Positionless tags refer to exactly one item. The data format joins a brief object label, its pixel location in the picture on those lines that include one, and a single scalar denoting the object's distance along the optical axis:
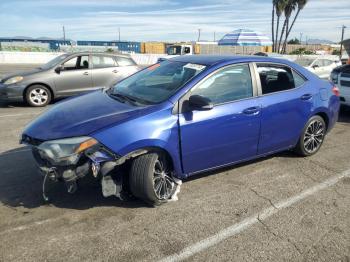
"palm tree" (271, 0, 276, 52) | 42.54
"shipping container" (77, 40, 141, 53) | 49.03
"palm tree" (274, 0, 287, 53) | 41.28
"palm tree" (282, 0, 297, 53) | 41.78
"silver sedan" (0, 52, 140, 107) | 9.23
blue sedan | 3.49
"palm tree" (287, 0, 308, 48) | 41.78
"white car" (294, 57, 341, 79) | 15.34
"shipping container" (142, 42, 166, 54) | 49.62
